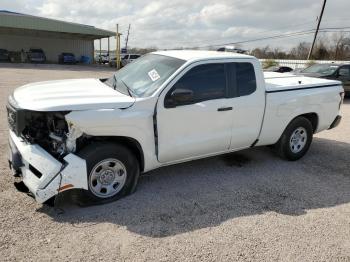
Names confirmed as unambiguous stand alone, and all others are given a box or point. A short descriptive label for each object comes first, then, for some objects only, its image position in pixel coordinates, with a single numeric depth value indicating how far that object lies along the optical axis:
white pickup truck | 3.93
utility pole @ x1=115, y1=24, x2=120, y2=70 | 34.73
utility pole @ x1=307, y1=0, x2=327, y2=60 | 35.25
